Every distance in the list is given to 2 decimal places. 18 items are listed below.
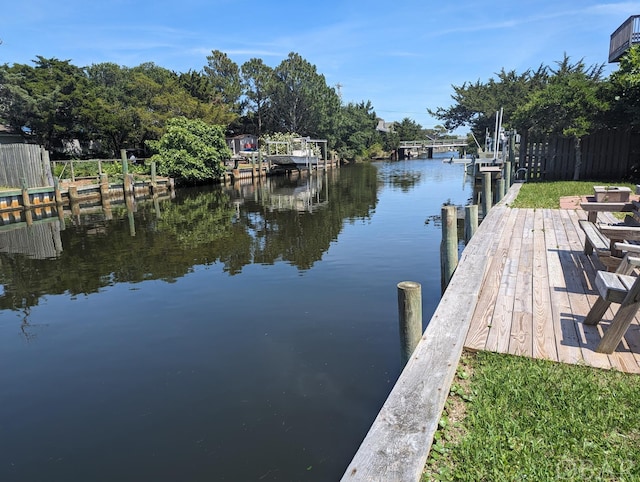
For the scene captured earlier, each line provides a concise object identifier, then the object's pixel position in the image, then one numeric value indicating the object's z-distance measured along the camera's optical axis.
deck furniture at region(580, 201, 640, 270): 4.81
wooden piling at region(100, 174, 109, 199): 22.08
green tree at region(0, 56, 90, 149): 30.16
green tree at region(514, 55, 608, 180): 15.71
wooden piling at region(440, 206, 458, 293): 6.16
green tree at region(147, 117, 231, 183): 27.42
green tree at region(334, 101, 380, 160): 59.94
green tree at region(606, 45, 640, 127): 14.25
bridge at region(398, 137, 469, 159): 79.25
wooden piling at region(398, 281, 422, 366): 3.66
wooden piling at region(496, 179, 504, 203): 13.72
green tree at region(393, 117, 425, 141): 87.62
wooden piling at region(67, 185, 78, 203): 20.67
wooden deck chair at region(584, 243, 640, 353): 3.39
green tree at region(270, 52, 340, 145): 50.47
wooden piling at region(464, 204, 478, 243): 7.55
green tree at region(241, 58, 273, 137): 51.53
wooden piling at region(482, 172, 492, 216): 10.95
